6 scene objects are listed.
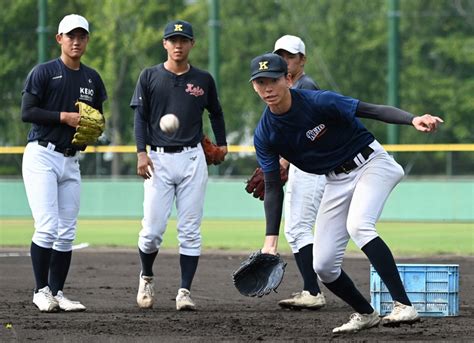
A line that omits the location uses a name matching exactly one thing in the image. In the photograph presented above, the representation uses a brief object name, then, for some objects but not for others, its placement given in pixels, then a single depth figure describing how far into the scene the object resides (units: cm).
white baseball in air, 1489
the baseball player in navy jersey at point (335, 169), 1184
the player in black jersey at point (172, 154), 1504
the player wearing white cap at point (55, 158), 1455
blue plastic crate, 1388
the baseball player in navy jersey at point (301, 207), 1498
